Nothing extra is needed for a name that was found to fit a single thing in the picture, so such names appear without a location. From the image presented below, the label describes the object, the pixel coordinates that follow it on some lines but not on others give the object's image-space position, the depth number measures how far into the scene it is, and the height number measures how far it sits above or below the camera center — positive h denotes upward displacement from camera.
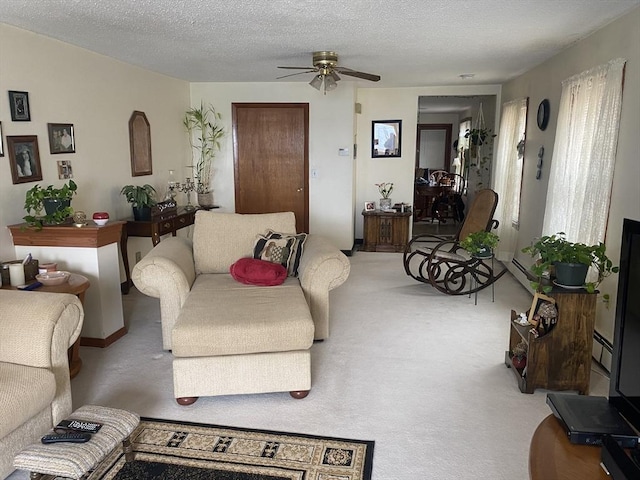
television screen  1.39 -0.53
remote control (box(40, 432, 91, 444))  1.91 -1.12
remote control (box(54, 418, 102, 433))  2.00 -1.12
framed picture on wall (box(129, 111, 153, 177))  4.75 +0.09
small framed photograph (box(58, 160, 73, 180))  3.75 -0.13
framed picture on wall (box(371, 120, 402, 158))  6.86 +0.23
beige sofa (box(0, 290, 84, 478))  1.93 -0.91
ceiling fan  4.10 +0.71
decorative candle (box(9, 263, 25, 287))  2.94 -0.74
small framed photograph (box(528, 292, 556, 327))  2.78 -0.87
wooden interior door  6.15 -0.06
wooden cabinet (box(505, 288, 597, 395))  2.68 -1.07
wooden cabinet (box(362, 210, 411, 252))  6.64 -1.04
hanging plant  7.16 +0.28
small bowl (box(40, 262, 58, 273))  3.11 -0.73
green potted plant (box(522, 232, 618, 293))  2.65 -0.59
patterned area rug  2.10 -1.36
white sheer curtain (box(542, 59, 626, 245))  3.11 +0.01
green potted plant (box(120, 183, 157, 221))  4.41 -0.42
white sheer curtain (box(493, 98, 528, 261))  5.35 -0.21
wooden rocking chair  4.55 -0.98
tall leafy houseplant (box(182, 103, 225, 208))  6.09 +0.15
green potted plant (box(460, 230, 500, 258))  4.17 -0.76
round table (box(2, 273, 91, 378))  2.90 -0.81
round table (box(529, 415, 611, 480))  1.29 -0.84
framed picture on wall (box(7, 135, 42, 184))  3.27 -0.04
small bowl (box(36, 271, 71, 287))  2.95 -0.76
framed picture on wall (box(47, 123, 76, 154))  3.65 +0.11
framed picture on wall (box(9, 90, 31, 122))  3.27 +0.31
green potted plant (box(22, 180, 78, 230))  3.22 -0.35
